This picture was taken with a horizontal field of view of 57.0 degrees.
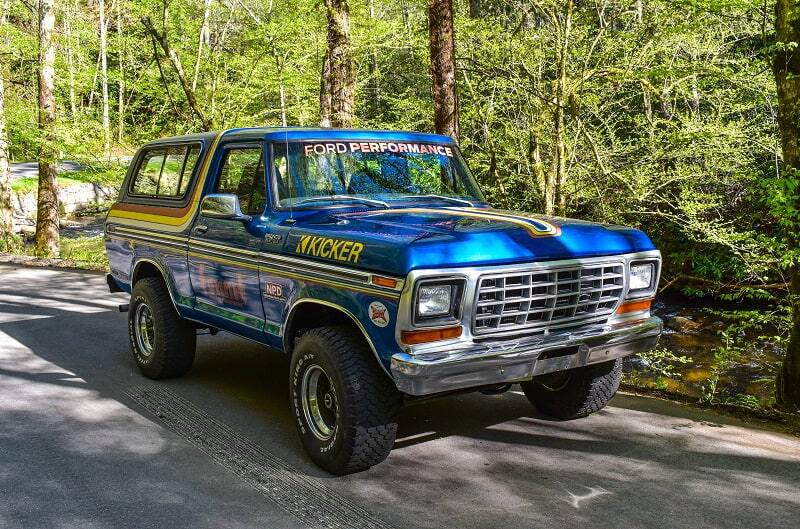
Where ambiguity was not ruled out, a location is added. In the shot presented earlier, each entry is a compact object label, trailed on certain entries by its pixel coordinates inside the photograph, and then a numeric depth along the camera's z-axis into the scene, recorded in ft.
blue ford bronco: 12.84
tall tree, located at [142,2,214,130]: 41.25
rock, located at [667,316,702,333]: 44.86
